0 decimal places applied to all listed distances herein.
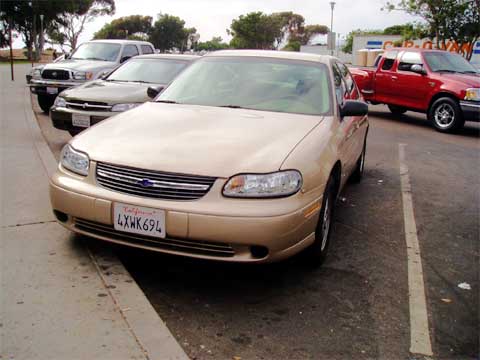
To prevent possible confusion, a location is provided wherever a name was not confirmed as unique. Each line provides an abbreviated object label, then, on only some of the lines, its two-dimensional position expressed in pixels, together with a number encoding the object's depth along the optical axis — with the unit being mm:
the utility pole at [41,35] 54878
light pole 31697
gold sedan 3277
